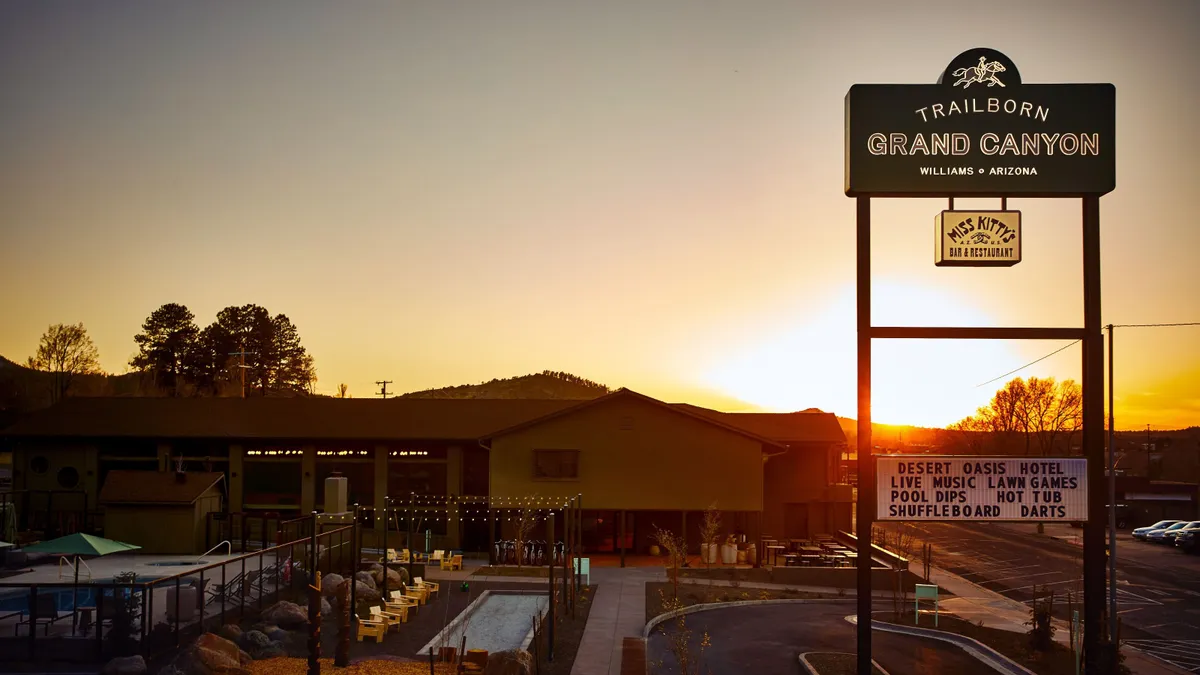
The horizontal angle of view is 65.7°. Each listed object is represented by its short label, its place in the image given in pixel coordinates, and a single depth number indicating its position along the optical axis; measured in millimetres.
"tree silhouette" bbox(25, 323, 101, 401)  108188
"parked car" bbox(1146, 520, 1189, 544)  57031
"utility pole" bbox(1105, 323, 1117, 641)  26275
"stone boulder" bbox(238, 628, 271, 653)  22005
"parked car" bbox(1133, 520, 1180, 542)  59594
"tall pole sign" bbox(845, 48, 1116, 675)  17594
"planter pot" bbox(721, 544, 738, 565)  39719
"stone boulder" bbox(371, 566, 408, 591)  30441
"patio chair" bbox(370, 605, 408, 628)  24781
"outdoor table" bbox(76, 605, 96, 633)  22044
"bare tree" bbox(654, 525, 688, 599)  30966
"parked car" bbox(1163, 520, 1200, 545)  56438
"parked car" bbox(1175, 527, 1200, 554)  53469
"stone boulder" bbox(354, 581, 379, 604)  28438
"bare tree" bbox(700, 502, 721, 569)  36991
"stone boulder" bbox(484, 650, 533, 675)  19203
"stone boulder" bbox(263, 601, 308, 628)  24283
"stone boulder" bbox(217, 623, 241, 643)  21922
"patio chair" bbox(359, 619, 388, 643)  24266
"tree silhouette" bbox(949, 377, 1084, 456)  95625
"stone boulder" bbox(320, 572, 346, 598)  28531
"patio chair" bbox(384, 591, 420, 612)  26844
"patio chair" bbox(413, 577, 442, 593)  29698
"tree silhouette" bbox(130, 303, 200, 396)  106062
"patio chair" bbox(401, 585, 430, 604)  29098
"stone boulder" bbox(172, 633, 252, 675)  18969
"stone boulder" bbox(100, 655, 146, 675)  19062
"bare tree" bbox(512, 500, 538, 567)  38375
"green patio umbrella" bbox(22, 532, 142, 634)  25391
